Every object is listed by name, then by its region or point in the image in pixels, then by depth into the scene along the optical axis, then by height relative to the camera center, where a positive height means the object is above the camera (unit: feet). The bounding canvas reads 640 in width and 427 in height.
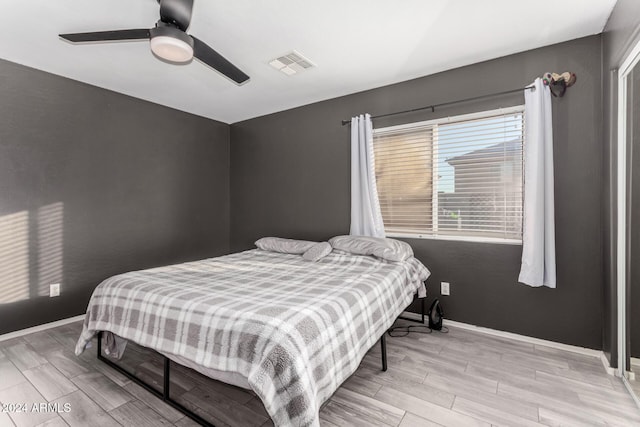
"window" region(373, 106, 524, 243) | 8.71 +1.15
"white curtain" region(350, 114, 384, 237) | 10.64 +1.02
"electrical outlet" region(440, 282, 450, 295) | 9.61 -2.41
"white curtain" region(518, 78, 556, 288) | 7.76 +0.43
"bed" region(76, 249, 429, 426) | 4.21 -1.89
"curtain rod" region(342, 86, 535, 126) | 8.44 +3.41
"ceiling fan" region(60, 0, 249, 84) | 5.35 +3.35
